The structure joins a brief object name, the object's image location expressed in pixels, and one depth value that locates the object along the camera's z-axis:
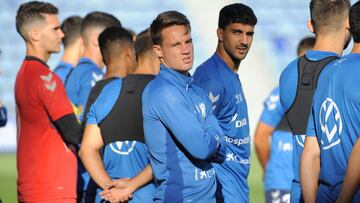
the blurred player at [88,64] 18.69
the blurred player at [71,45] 20.89
